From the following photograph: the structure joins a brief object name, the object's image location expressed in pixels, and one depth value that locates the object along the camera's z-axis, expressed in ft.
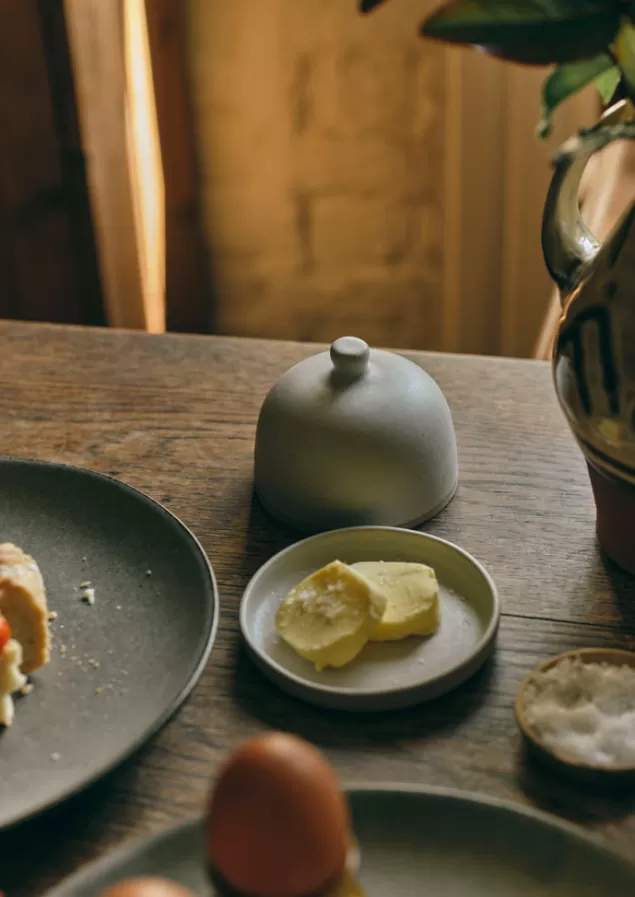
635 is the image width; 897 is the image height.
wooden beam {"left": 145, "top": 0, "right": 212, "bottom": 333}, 5.24
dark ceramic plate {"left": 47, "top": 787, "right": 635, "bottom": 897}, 1.28
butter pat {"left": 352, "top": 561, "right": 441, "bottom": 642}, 1.82
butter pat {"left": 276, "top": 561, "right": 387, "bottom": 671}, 1.77
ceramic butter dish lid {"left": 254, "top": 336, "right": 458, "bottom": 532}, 2.10
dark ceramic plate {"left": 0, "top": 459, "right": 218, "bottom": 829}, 1.61
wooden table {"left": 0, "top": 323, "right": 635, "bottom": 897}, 1.55
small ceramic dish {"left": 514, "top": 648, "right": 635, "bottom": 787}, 1.50
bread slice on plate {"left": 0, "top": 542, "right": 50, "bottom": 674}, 1.76
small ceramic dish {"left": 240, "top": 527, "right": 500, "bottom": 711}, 1.69
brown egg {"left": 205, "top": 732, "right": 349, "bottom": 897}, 0.88
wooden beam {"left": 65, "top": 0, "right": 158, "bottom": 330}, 4.96
